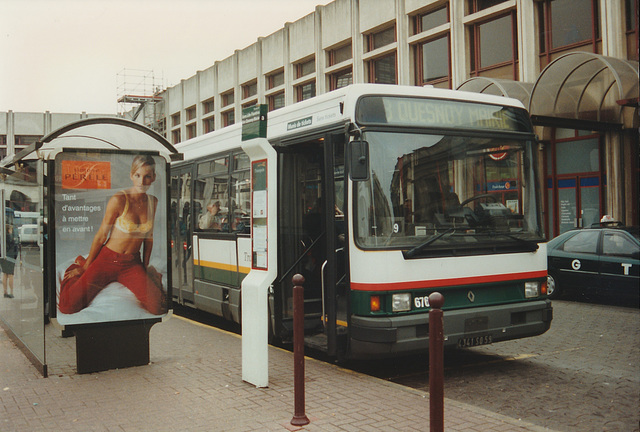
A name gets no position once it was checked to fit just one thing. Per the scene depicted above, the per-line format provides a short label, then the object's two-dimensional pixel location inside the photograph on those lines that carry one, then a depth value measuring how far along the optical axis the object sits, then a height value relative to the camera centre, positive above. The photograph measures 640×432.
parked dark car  12.22 -0.82
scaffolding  44.40 +8.31
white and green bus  6.63 +0.06
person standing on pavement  9.18 -0.45
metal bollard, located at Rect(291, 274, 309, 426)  5.29 -1.08
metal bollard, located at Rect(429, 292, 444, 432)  4.05 -0.89
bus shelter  7.12 -0.09
